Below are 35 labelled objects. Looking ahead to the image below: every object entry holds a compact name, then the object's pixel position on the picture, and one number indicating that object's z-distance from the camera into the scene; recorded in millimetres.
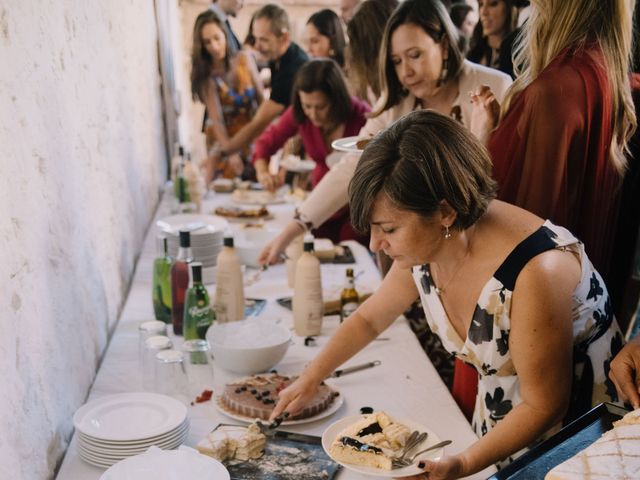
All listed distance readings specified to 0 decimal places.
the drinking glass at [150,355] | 1819
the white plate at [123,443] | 1512
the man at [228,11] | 4961
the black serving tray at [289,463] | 1470
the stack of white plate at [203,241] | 2807
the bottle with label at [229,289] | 2271
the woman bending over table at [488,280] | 1469
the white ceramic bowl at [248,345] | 1936
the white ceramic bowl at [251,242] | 2967
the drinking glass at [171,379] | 1817
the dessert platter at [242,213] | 3721
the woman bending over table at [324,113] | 3566
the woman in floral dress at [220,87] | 4820
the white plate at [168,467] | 1349
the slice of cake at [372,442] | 1451
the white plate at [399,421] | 1420
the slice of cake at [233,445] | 1513
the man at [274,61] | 4719
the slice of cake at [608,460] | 1054
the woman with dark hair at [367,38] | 3225
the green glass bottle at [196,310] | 2123
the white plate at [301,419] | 1695
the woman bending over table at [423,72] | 2508
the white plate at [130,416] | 1543
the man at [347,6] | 5215
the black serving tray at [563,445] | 1150
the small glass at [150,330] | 1960
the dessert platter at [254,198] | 4125
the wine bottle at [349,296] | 2418
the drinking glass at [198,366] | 1890
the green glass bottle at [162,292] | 2396
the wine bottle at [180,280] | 2270
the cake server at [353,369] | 1956
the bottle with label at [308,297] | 2232
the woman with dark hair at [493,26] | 3688
